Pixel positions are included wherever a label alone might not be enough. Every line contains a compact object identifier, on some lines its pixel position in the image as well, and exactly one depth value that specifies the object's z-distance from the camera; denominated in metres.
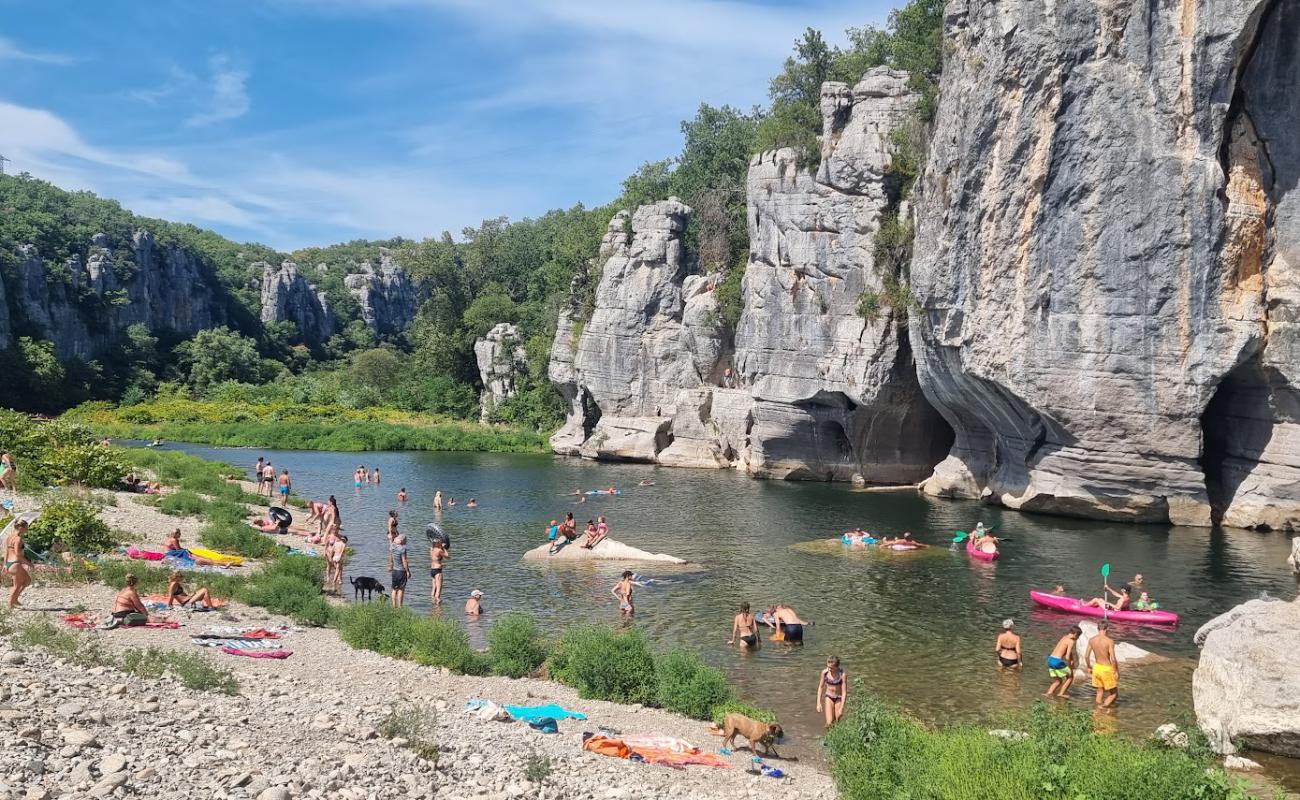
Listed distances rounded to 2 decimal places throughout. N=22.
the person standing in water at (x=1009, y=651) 15.30
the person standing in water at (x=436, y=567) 19.50
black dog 18.91
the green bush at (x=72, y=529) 17.92
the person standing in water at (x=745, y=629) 16.30
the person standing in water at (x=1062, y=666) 14.19
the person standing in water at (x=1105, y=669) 13.96
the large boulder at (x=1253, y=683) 11.38
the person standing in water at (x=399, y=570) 18.70
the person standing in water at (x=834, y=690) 12.74
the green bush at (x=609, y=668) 13.06
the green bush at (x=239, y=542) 21.80
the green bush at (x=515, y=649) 13.84
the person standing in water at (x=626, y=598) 18.47
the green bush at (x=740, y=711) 12.16
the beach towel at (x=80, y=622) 13.20
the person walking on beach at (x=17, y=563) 13.88
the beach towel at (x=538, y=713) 11.28
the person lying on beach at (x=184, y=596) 15.75
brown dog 11.19
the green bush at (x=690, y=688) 12.64
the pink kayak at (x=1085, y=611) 18.14
